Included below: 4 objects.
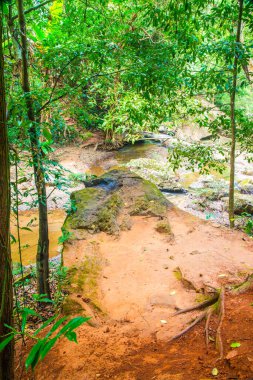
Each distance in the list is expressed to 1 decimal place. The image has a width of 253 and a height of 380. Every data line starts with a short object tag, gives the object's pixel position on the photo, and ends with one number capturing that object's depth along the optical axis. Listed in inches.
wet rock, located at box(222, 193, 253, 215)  377.1
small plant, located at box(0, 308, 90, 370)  52.4
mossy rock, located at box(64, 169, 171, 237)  237.3
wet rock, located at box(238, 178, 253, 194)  459.0
